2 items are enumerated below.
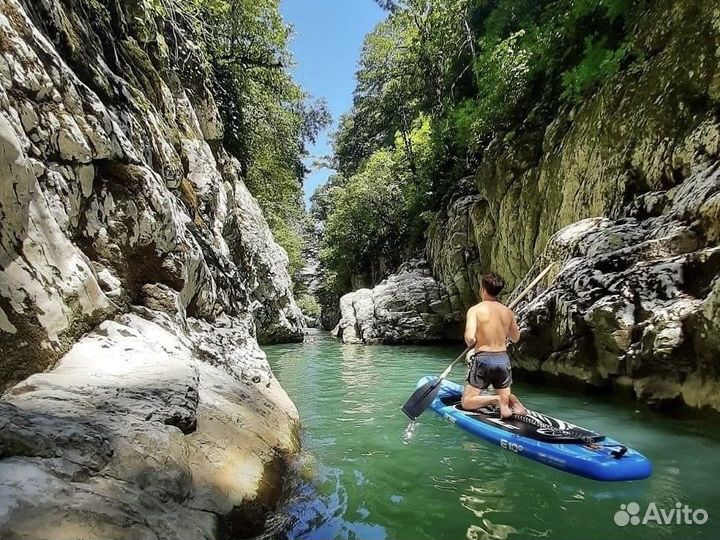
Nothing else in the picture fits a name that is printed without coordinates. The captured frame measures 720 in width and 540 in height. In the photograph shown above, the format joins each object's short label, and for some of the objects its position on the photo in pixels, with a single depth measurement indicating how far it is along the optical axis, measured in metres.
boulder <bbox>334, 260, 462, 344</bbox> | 16.42
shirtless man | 4.84
